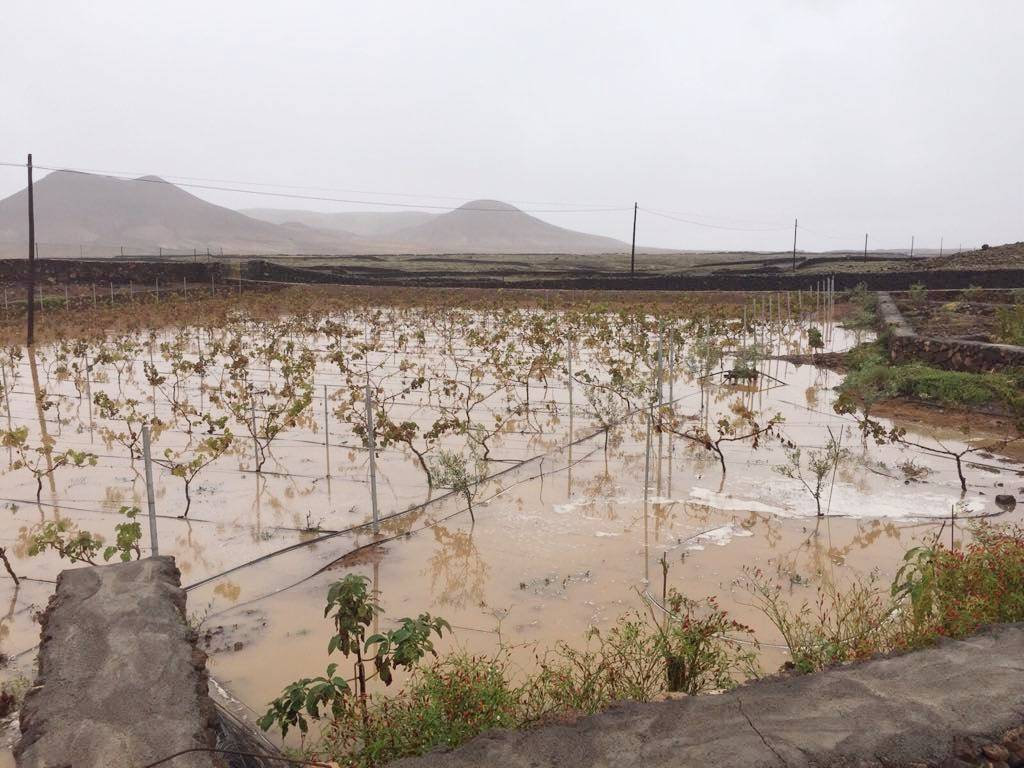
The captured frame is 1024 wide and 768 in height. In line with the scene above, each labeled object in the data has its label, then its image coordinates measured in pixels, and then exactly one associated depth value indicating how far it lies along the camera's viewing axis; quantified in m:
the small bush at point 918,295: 25.69
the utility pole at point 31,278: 20.11
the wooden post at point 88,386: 13.12
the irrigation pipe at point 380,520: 6.52
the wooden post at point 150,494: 5.89
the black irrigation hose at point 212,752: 3.38
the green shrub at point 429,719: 3.84
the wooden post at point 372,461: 7.10
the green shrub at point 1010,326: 15.12
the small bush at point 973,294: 26.14
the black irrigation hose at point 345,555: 6.11
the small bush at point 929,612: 4.68
